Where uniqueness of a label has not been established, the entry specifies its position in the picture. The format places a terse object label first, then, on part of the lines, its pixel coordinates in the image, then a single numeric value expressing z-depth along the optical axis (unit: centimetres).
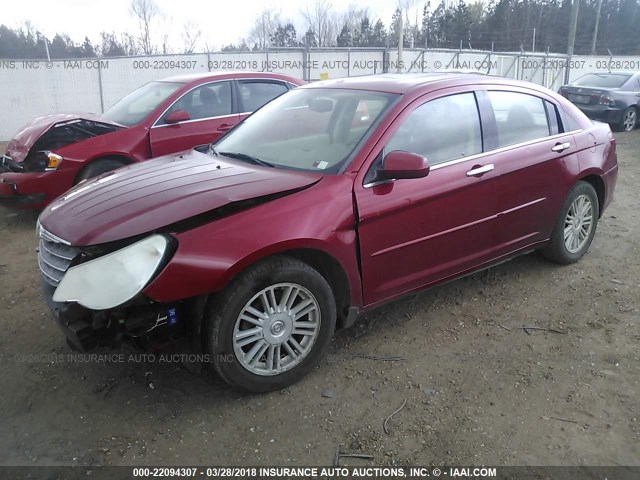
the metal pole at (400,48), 1761
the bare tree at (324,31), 4991
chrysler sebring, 255
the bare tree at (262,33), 4903
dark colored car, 1265
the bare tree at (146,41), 3980
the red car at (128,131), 562
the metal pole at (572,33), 2100
